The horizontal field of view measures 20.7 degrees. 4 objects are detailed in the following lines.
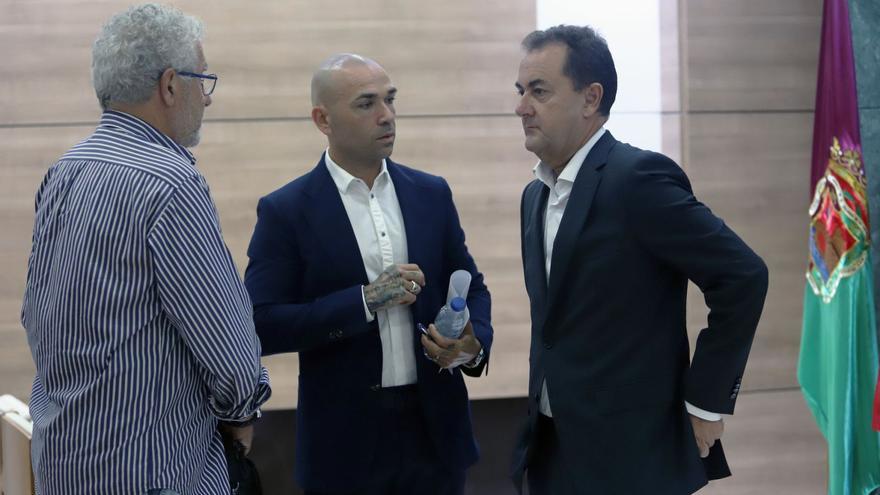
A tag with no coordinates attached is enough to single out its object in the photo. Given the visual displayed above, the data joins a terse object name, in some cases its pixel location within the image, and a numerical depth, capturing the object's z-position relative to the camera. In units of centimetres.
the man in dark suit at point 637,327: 430
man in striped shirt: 399
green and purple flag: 525
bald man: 455
